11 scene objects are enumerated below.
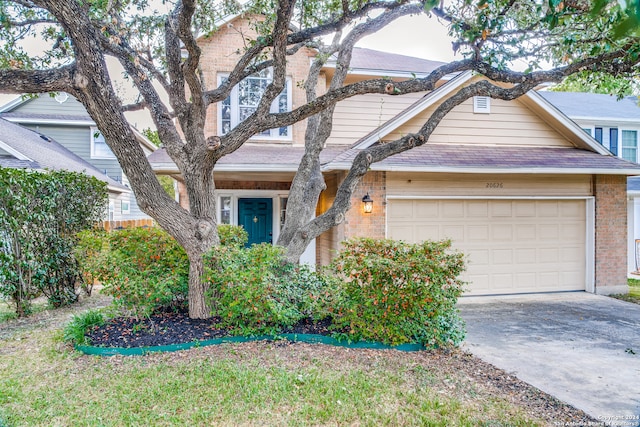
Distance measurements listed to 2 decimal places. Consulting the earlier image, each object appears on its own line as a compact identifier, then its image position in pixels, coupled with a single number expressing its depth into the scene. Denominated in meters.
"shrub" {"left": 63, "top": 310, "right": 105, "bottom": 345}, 4.95
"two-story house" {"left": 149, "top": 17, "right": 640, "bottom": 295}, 8.24
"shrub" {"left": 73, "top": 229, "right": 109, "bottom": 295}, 6.90
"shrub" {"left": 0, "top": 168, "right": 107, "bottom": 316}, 6.38
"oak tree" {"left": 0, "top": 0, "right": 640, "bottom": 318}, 4.61
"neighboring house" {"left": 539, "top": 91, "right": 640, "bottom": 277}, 13.65
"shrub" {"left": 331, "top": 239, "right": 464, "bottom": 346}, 4.66
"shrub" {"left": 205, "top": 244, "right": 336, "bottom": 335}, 4.83
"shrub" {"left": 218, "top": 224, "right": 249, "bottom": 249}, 6.60
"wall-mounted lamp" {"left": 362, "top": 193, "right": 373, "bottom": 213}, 7.94
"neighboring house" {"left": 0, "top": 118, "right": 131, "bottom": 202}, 11.04
